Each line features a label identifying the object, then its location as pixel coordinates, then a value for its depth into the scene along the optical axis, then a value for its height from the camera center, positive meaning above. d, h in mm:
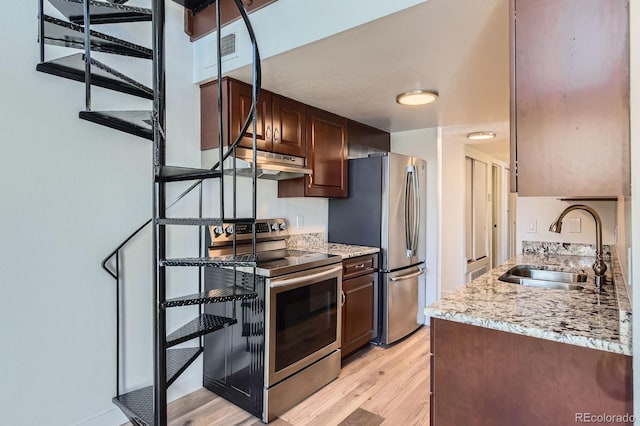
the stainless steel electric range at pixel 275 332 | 2184 -815
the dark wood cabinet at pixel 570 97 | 1122 +404
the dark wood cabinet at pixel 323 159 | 3068 +516
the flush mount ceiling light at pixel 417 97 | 2670 +929
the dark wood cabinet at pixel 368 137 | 3676 +875
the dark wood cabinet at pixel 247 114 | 2436 +737
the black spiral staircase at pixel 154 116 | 1557 +471
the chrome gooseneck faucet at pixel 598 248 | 1721 -185
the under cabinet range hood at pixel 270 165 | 2441 +364
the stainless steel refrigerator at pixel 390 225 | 3266 -111
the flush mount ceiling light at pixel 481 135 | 4082 +947
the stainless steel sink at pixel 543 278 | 1876 -384
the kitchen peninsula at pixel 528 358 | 1048 -490
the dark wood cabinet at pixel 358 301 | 2914 -780
